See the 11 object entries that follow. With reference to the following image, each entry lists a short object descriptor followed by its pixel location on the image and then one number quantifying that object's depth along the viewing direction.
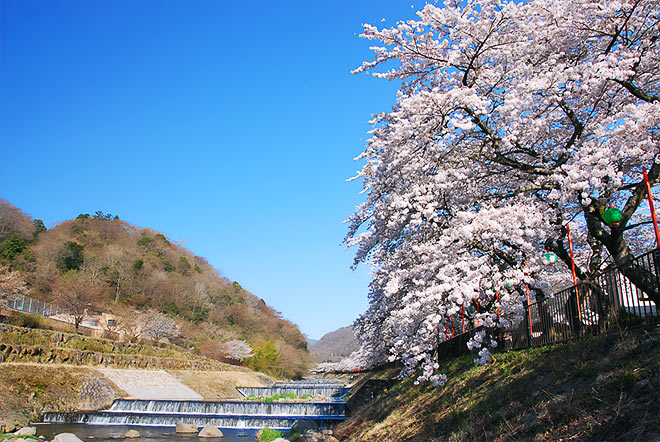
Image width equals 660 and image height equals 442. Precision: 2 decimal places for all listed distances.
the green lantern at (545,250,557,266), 9.00
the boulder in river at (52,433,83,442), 15.04
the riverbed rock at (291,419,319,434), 17.72
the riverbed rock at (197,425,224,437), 19.27
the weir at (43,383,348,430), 20.80
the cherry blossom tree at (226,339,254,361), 57.41
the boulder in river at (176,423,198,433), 19.59
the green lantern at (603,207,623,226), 7.78
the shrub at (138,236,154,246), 77.33
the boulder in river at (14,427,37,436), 15.55
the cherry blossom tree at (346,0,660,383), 7.96
